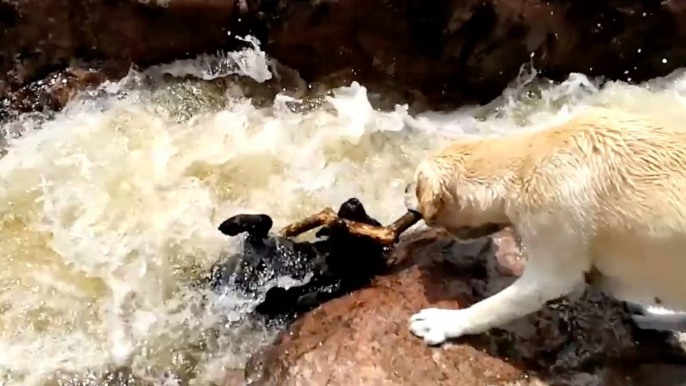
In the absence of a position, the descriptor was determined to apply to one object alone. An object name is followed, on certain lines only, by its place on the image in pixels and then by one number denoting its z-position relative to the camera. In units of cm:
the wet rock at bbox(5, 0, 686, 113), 486
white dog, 276
